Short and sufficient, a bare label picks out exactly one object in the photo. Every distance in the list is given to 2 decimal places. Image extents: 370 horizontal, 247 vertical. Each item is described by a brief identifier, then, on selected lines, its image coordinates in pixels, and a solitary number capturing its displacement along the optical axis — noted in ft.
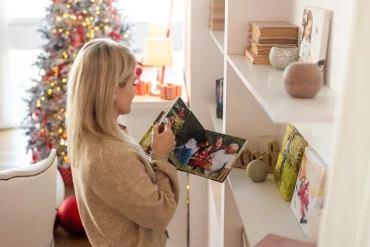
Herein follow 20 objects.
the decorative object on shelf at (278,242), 4.41
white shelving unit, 2.52
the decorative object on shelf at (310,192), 4.38
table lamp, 10.23
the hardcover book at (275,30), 5.40
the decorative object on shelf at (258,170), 5.81
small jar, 4.91
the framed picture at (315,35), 4.49
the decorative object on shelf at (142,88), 10.68
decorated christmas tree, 11.82
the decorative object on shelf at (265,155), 6.11
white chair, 8.60
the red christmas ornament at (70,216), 10.50
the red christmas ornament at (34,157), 12.93
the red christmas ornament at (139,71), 11.21
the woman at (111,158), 4.89
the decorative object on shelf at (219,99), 8.10
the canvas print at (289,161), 5.13
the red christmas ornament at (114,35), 11.80
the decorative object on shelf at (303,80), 3.56
